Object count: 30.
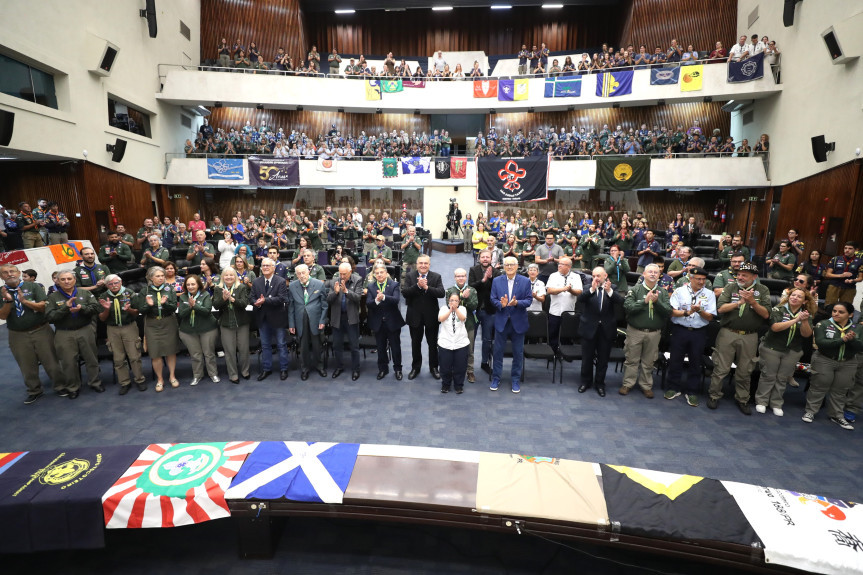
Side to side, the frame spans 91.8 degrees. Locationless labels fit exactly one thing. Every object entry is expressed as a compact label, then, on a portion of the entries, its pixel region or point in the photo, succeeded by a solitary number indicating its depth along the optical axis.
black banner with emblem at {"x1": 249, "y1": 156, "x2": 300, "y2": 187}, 17.56
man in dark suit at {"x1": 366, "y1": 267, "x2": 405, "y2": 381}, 6.01
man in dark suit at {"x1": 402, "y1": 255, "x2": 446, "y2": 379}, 5.94
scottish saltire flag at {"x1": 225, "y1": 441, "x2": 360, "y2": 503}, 2.97
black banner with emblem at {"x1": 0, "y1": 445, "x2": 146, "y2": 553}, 2.79
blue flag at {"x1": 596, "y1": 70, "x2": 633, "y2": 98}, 16.88
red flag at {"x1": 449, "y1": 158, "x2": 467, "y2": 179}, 18.75
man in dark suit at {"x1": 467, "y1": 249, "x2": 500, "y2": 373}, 6.29
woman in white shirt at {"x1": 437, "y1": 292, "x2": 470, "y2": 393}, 5.61
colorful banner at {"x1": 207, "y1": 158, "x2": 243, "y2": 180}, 17.48
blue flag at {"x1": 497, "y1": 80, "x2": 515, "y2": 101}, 18.34
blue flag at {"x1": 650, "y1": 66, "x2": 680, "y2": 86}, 16.25
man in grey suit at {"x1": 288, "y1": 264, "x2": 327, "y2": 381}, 6.18
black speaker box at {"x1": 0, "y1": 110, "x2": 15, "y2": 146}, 9.80
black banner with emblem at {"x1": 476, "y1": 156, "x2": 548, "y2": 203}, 17.42
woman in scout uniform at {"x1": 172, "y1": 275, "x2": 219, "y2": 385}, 5.82
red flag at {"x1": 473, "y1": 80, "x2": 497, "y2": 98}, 18.48
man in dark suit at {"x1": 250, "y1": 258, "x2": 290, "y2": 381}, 6.06
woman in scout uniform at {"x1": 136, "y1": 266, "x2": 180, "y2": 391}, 5.74
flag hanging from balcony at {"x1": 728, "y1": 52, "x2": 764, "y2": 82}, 14.66
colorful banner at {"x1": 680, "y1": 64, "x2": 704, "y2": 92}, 15.81
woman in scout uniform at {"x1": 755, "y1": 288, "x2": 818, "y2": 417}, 4.98
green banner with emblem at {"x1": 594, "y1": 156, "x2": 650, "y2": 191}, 16.55
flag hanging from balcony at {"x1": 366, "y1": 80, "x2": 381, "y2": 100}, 18.62
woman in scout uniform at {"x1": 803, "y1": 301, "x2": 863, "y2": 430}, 4.88
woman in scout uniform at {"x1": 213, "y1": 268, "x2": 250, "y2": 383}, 5.88
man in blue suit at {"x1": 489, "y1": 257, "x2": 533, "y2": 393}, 5.76
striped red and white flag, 2.87
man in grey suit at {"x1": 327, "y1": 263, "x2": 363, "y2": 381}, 6.01
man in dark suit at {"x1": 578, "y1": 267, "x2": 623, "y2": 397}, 5.58
